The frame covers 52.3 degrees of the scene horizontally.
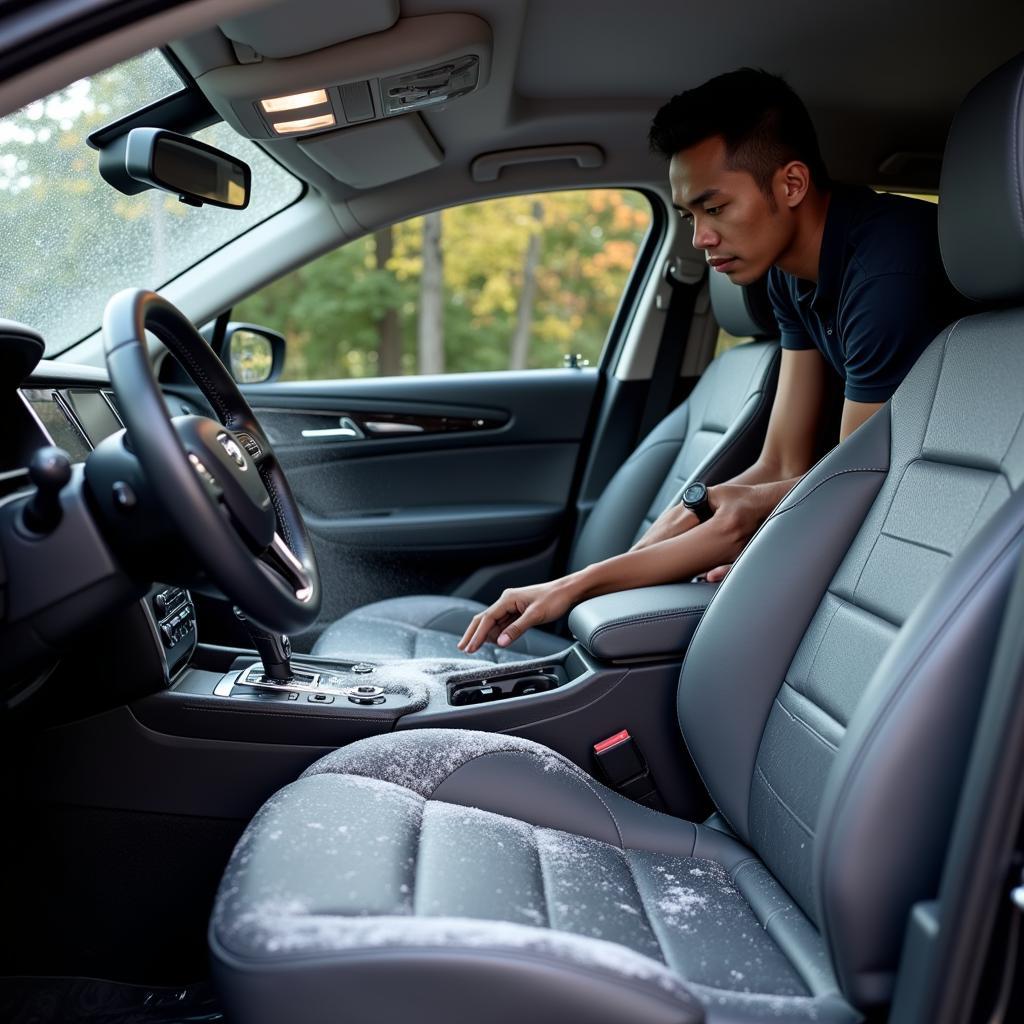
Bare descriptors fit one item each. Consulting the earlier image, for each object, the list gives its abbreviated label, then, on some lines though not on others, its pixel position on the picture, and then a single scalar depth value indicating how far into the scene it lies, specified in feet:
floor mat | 5.17
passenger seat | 8.39
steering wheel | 3.66
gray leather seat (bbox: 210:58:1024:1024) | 3.49
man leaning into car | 6.06
